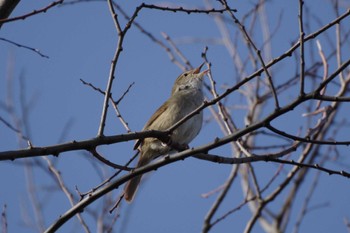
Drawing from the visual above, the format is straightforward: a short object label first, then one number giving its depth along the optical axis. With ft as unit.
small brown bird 35.50
